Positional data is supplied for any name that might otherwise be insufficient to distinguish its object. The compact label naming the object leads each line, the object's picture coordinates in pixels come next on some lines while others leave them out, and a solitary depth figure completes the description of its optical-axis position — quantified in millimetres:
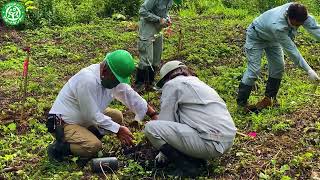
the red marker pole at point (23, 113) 6180
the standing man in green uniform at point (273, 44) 6020
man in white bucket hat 4555
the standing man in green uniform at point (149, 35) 7527
